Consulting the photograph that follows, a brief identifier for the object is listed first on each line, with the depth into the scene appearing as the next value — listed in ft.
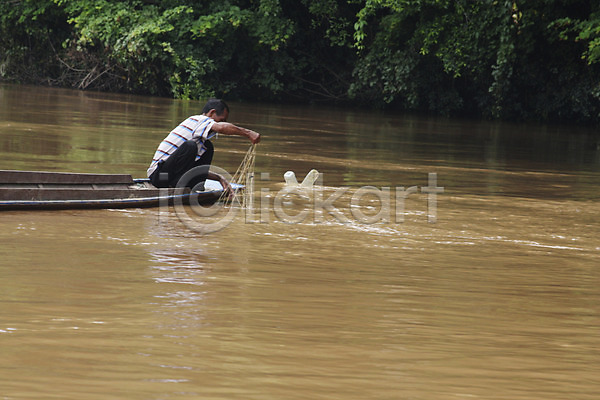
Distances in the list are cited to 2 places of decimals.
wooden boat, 50.31
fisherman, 57.93
